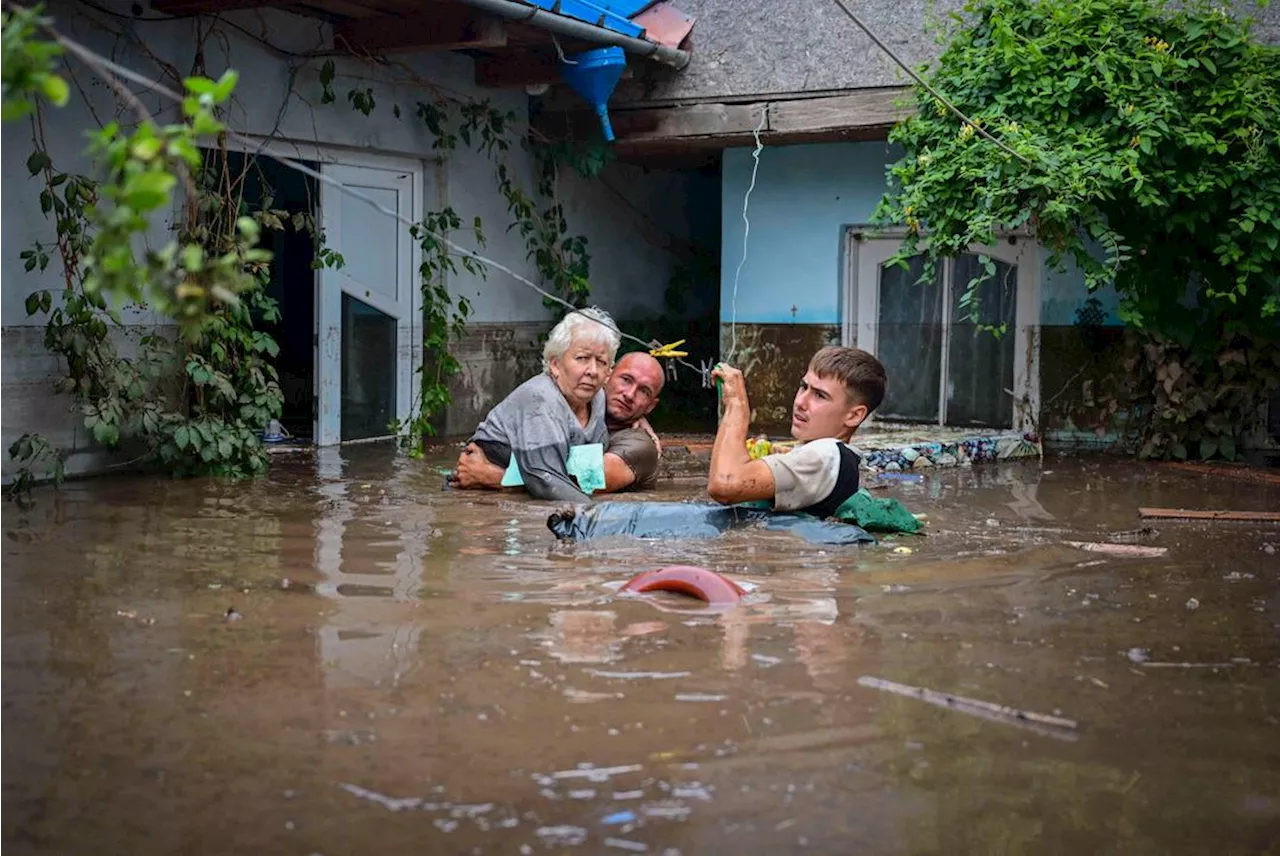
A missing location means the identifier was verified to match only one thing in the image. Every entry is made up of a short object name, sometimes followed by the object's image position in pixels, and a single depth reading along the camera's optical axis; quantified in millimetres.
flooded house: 9352
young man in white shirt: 6484
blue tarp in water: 7000
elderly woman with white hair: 8305
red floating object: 5750
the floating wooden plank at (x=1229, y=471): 10281
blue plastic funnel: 11789
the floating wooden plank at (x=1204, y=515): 8320
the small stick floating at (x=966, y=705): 4312
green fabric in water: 7141
